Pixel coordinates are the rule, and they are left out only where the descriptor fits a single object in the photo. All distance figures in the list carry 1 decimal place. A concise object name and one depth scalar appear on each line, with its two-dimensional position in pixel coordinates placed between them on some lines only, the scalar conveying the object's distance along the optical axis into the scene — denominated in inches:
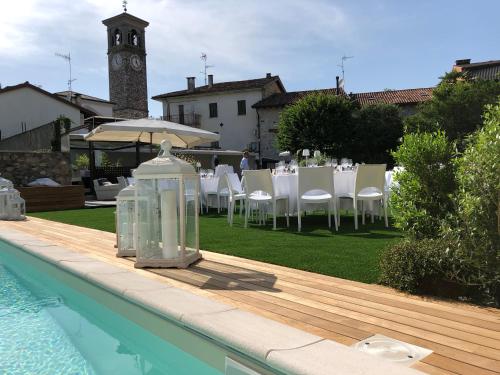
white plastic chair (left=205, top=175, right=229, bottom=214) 363.9
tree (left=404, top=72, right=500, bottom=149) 887.1
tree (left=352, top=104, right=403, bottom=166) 1025.5
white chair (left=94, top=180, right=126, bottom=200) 642.8
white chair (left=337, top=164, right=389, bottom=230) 240.7
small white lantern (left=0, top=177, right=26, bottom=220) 376.2
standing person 512.0
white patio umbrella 228.2
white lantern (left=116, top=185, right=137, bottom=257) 190.4
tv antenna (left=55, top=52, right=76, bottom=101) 1368.7
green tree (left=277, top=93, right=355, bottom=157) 1000.9
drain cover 76.4
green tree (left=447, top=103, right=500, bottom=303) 103.3
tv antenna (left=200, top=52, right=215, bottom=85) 1439.5
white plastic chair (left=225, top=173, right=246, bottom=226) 289.6
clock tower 1601.9
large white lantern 162.6
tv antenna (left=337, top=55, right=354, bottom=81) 1236.5
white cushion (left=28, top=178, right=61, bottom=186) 586.2
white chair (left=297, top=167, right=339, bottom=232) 241.9
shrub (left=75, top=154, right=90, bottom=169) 861.1
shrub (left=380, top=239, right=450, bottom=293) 115.3
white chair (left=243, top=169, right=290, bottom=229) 254.7
